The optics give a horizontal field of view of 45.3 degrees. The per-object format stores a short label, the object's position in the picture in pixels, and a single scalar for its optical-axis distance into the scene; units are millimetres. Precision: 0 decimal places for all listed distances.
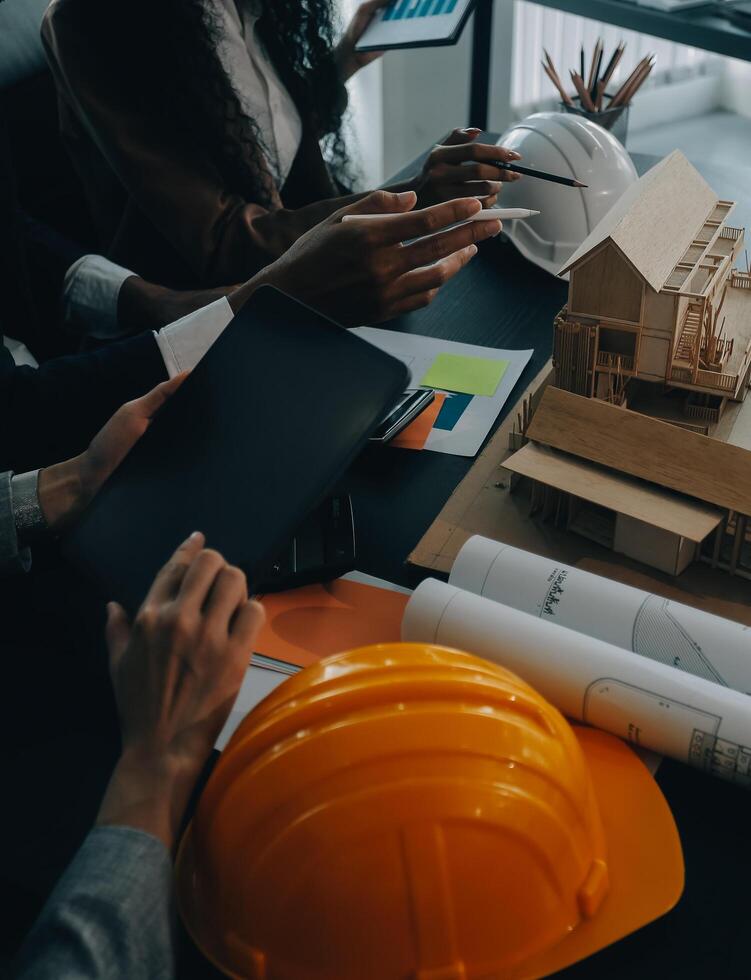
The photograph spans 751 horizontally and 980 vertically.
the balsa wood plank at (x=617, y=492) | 741
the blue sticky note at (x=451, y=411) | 994
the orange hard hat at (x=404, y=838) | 492
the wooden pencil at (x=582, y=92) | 1403
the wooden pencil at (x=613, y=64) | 1427
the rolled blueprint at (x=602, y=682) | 588
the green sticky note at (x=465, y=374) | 1053
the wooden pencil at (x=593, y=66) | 1413
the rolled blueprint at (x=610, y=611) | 642
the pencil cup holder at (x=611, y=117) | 1395
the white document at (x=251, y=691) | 670
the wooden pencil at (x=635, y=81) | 1415
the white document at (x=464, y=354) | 967
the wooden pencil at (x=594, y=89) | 1431
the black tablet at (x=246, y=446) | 636
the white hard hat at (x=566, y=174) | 1185
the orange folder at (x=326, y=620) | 731
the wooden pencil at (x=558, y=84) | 1403
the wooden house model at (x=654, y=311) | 809
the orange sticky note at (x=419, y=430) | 962
